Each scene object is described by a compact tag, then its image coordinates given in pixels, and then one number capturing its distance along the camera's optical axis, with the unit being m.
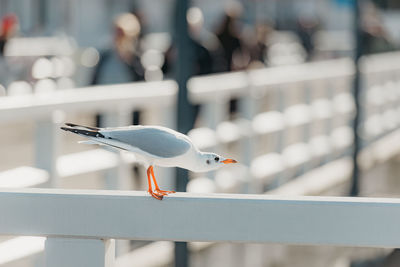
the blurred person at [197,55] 17.12
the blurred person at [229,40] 19.41
